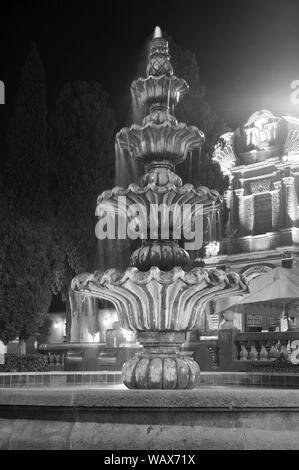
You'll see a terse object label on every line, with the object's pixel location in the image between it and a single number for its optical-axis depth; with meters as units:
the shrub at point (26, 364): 20.41
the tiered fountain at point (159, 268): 7.07
